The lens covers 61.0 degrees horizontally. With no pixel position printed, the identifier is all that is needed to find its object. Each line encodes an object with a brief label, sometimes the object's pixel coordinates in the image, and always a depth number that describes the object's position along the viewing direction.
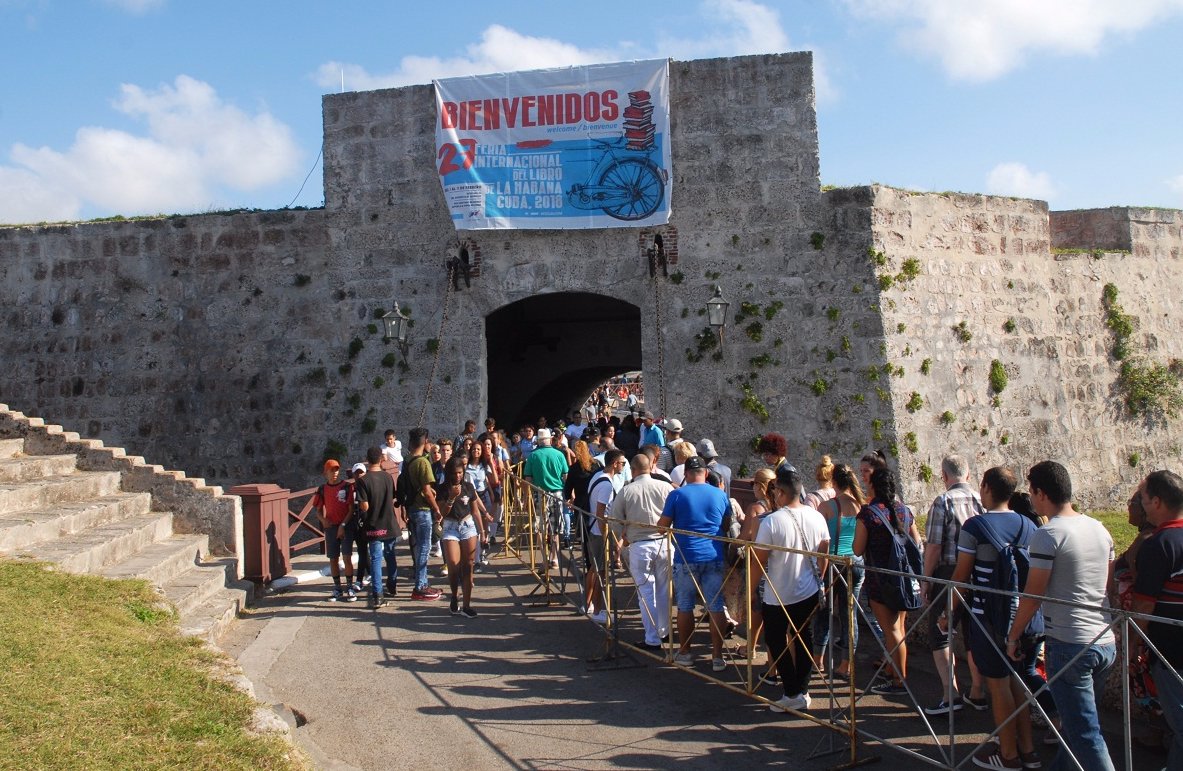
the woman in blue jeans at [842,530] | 6.70
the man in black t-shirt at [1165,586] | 4.39
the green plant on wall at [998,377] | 14.28
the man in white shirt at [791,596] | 6.29
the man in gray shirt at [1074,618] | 4.59
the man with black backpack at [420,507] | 9.67
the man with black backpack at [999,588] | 5.31
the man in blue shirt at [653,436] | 11.89
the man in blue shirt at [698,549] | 7.20
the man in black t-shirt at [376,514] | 9.52
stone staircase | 8.14
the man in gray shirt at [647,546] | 7.63
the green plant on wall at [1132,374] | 15.47
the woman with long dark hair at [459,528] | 9.00
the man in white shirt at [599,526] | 8.59
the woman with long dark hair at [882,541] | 6.43
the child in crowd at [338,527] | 9.84
